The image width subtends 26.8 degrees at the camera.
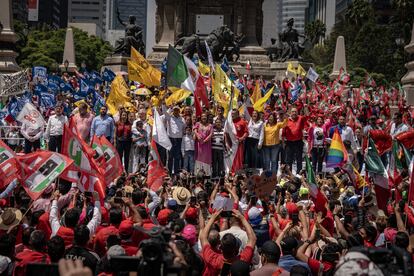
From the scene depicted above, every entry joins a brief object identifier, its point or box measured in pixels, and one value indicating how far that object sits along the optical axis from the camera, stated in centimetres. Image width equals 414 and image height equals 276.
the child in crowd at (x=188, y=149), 1770
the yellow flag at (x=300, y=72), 3826
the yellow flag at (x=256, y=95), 2228
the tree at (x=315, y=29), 12319
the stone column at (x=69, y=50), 5184
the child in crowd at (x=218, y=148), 1738
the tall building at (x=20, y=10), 12788
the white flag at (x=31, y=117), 1770
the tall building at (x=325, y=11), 15773
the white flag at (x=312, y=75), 3177
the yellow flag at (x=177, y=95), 2038
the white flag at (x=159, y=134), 1672
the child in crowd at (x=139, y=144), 1833
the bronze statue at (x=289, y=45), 4928
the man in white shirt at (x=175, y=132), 1764
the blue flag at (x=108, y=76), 3497
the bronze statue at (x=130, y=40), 4938
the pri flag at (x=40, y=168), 958
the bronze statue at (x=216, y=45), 4403
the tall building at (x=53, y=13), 15184
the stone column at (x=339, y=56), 5174
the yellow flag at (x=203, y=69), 2644
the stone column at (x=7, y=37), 3295
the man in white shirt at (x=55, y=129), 1770
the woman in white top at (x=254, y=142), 1750
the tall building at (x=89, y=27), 15079
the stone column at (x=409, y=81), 3125
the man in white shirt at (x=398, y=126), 1705
